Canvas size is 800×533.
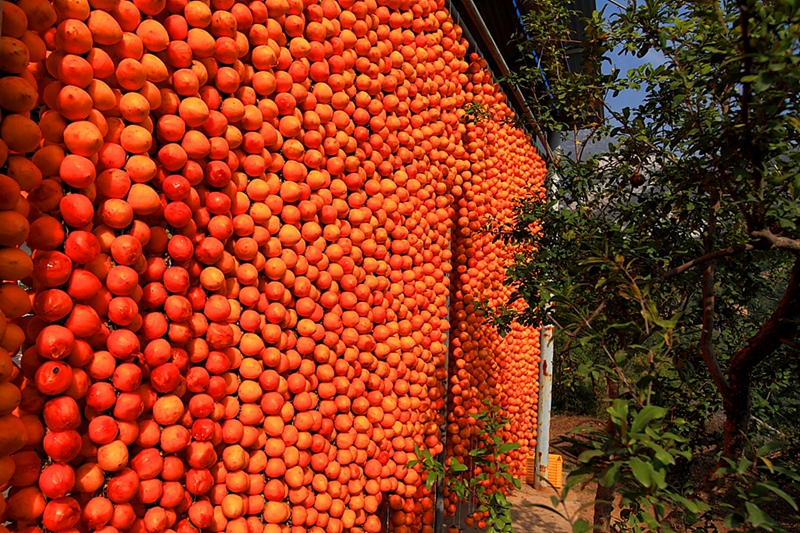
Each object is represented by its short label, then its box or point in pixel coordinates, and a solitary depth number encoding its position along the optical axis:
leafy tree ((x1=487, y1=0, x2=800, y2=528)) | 1.15
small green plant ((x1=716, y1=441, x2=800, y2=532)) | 0.81
